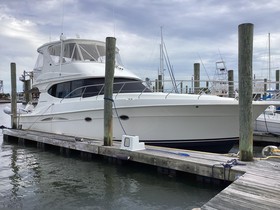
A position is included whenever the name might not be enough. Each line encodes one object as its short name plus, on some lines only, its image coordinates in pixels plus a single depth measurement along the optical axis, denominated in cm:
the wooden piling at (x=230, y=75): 1533
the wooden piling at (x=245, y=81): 601
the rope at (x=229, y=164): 579
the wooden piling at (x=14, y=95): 1364
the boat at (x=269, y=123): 1246
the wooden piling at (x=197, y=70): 1435
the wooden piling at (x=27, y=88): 1664
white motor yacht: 823
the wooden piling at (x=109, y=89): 814
